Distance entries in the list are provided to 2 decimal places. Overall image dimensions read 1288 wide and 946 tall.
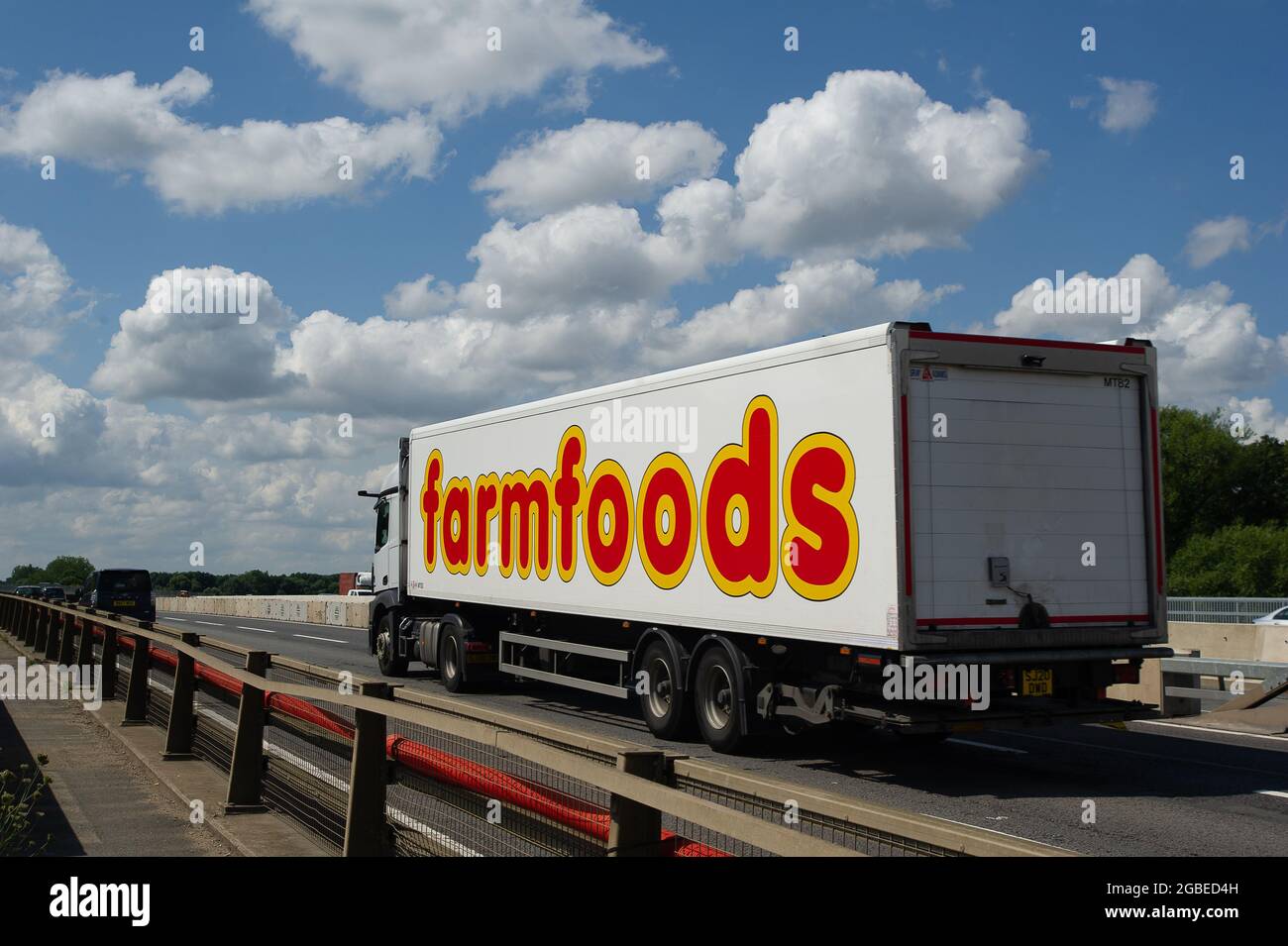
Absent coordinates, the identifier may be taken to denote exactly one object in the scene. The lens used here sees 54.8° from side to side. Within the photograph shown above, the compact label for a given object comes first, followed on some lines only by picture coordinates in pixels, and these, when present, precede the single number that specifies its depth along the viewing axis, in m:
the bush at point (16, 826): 5.57
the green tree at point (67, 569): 149.75
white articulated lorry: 9.90
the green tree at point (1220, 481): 74.50
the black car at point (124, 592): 38.78
